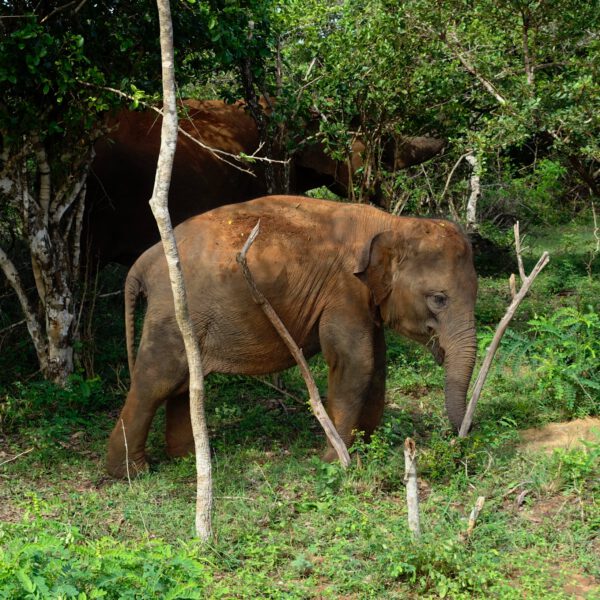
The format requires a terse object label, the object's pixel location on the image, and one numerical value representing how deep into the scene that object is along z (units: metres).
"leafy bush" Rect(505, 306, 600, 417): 7.43
